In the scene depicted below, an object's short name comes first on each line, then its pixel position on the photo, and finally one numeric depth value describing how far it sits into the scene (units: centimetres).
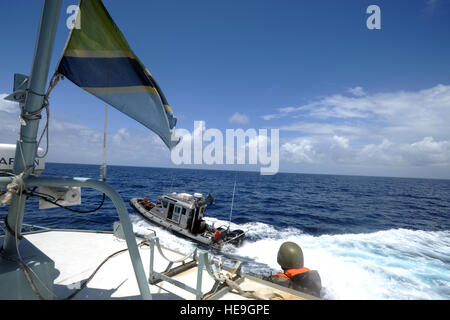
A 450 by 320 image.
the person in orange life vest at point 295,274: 496
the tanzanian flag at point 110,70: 277
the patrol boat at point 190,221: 1530
